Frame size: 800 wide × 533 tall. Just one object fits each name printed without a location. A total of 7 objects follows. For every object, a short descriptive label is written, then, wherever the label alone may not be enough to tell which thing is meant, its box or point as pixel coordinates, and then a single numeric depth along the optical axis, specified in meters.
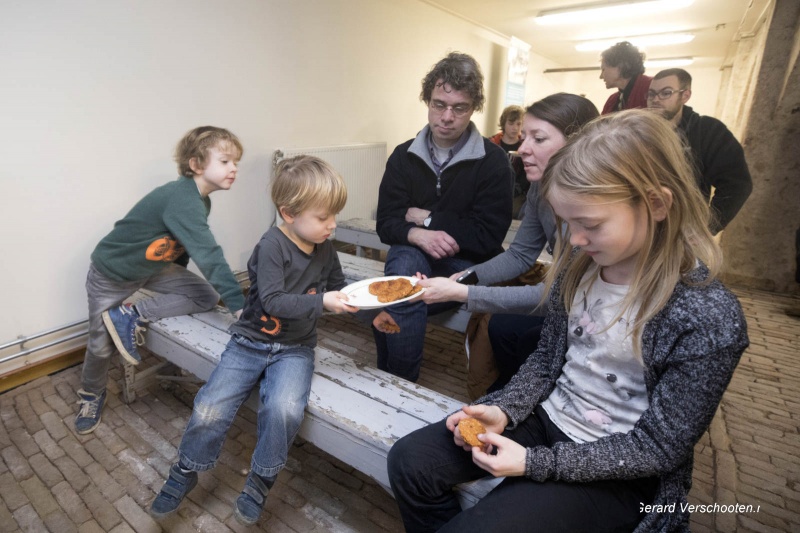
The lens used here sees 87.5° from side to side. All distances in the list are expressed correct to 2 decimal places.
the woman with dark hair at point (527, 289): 1.64
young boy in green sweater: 1.95
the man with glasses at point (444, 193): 2.10
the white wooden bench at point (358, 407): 1.36
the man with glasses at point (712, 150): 2.65
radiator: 4.28
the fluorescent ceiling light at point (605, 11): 5.25
